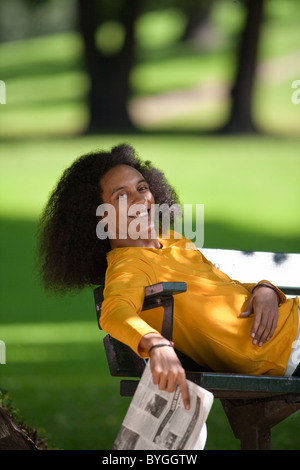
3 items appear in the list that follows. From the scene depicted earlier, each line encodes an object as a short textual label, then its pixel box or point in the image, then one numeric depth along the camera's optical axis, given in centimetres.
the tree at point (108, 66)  2589
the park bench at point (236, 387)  551
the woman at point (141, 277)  594
